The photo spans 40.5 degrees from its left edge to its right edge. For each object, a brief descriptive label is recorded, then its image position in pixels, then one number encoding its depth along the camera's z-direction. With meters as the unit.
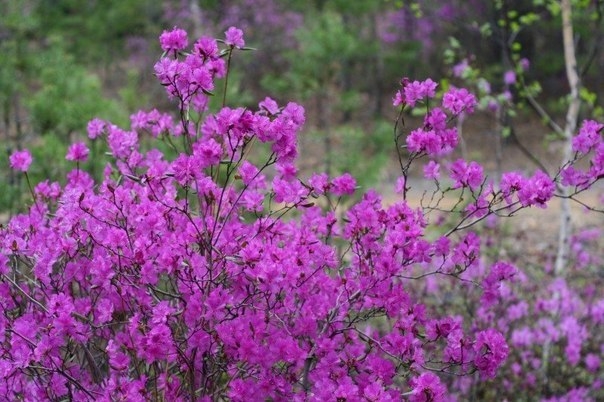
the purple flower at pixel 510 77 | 5.75
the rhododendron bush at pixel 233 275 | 2.43
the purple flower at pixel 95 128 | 3.26
